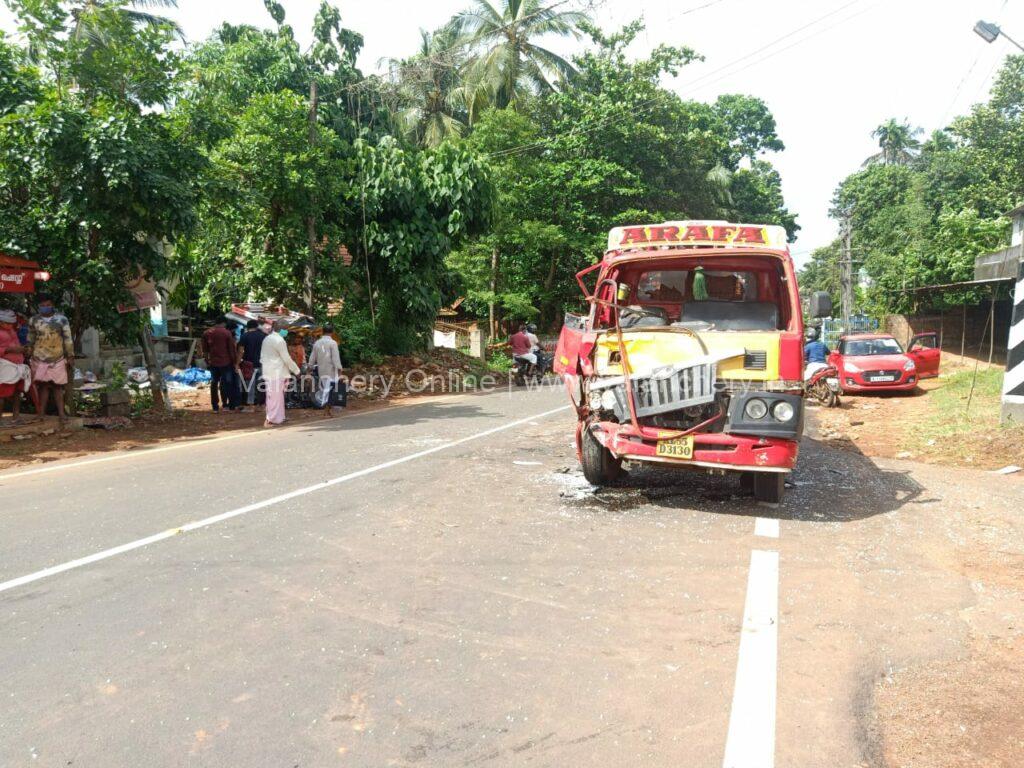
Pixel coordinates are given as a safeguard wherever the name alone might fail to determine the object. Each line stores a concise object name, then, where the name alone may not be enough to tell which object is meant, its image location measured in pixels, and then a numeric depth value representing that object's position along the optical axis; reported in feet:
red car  56.65
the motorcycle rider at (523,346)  73.10
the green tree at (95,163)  35.42
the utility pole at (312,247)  56.75
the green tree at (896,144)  193.88
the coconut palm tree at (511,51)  106.42
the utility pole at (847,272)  165.27
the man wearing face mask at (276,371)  42.06
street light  39.65
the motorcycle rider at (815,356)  51.45
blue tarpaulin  65.31
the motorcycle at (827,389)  51.42
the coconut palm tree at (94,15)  37.58
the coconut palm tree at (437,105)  109.29
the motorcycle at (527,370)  73.92
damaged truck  20.45
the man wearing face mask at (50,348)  37.52
